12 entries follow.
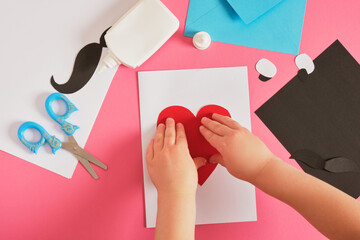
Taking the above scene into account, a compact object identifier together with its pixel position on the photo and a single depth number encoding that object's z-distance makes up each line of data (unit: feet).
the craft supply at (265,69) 2.25
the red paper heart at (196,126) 2.18
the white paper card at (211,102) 2.20
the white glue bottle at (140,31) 2.10
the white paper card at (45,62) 2.17
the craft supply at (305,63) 2.26
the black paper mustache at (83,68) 2.18
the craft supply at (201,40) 2.15
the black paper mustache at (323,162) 2.24
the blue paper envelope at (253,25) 2.23
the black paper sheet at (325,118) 2.24
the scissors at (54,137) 2.11
